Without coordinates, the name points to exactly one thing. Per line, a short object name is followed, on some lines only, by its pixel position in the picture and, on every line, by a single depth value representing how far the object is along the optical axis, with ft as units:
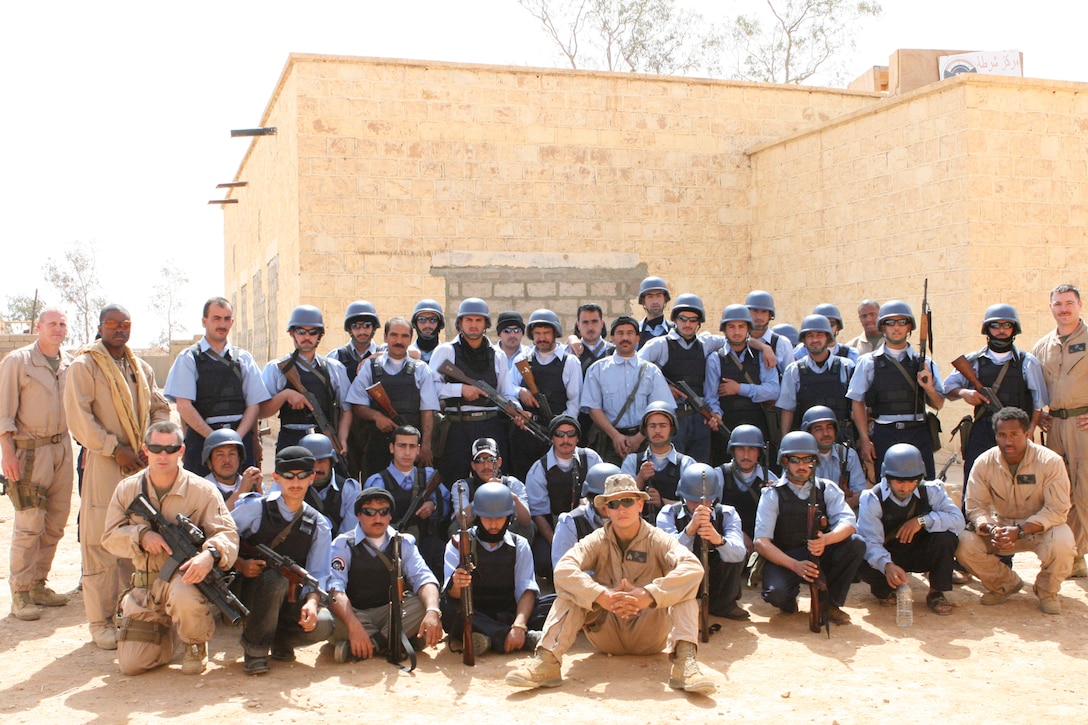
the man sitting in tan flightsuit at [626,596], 15.34
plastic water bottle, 18.42
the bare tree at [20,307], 153.03
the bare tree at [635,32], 95.66
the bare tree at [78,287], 146.92
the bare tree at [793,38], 98.84
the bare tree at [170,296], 177.37
